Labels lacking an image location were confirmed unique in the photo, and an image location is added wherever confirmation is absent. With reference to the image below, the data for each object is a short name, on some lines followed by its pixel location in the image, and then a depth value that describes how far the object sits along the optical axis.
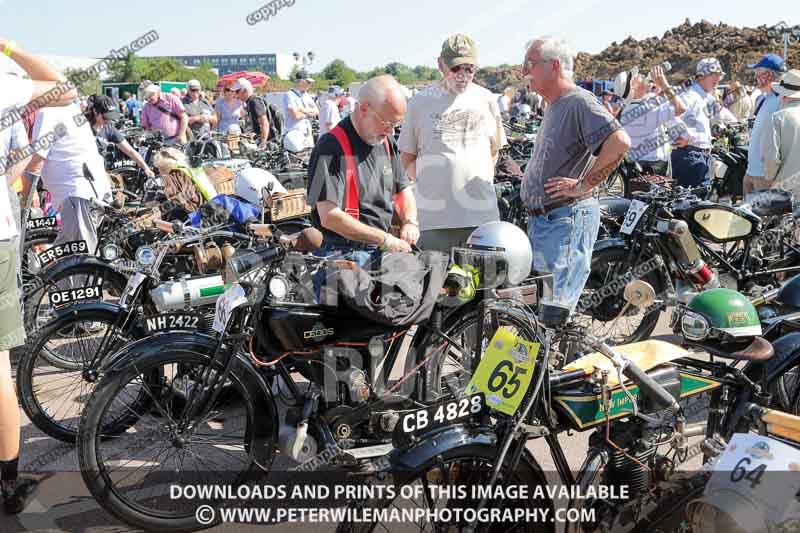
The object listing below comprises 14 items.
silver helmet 3.16
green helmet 2.53
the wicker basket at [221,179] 6.14
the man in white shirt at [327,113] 11.78
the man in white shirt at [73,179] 5.27
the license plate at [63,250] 4.81
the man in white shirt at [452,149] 4.33
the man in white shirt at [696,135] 8.10
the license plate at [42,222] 5.80
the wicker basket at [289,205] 5.36
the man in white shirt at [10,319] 3.06
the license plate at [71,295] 3.95
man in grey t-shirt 3.81
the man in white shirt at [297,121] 10.24
